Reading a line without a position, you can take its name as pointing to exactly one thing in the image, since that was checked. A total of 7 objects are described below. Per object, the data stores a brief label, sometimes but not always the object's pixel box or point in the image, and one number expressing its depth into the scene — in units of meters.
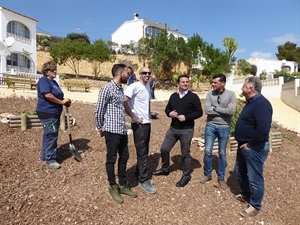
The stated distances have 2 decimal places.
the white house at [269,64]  36.43
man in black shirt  3.48
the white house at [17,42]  18.92
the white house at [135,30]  37.01
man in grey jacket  3.54
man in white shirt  3.25
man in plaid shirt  2.94
